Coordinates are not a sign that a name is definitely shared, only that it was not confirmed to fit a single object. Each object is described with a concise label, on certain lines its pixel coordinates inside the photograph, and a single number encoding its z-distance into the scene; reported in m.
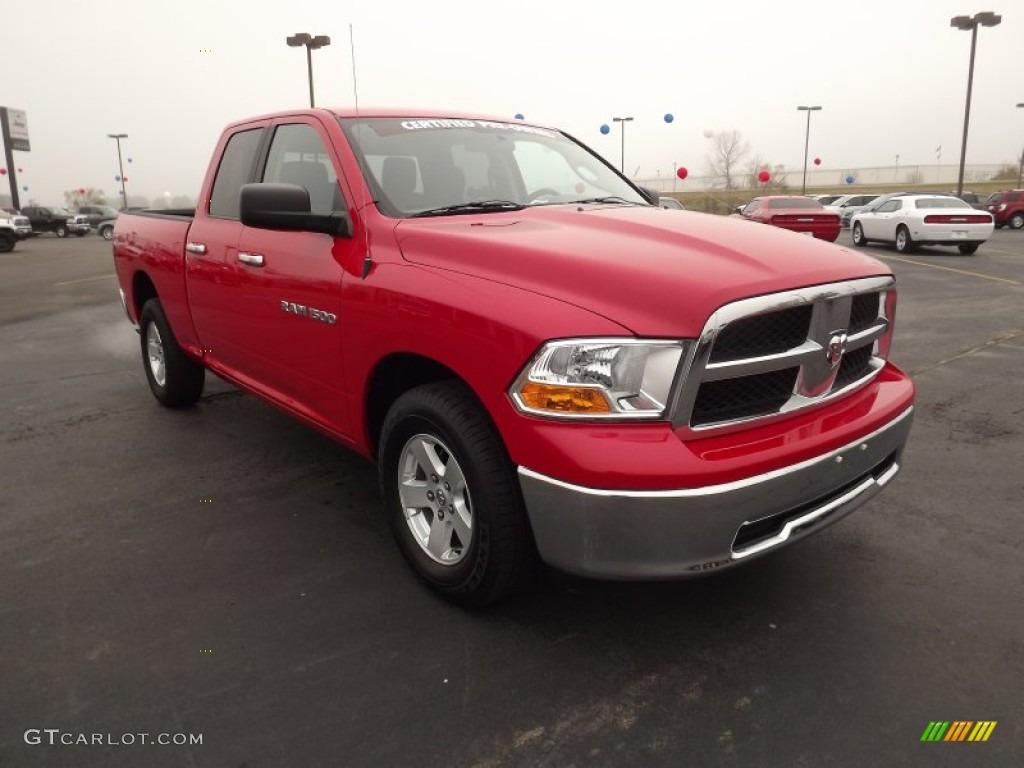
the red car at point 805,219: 19.14
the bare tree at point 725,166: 71.81
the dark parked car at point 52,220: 38.81
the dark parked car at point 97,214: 41.53
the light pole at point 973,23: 32.53
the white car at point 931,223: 18.11
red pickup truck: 2.30
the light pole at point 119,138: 69.19
